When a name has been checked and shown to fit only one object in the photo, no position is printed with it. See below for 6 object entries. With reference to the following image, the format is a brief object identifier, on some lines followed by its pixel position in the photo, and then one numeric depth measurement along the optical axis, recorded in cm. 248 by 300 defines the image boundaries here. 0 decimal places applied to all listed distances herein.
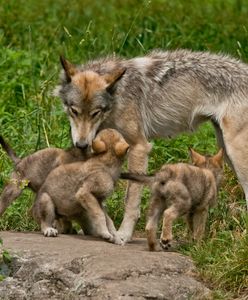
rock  1786
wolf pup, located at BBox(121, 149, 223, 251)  1944
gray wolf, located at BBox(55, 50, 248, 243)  2178
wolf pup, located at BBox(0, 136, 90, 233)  2064
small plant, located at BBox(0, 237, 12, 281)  1869
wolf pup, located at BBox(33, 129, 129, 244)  1994
